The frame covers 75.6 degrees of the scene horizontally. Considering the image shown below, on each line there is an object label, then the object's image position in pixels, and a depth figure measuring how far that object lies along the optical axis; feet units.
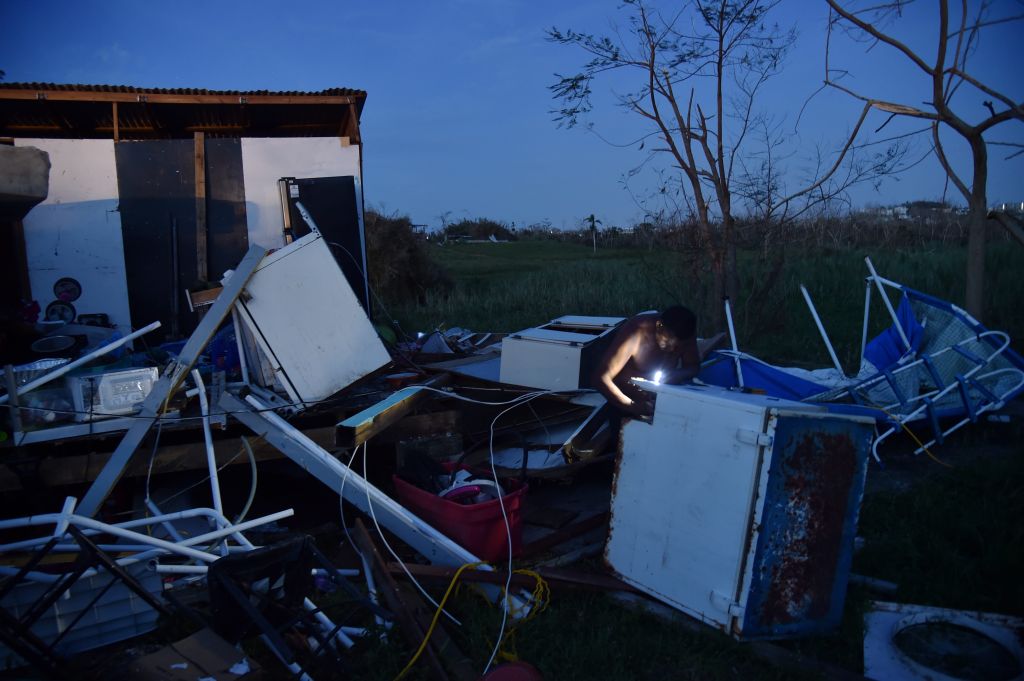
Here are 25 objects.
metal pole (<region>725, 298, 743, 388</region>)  20.25
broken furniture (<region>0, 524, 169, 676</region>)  9.51
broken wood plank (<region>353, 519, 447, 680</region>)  10.53
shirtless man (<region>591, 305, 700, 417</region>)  15.47
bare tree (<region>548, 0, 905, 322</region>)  26.21
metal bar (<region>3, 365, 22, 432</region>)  13.92
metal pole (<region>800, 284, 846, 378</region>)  21.14
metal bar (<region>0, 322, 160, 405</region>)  14.34
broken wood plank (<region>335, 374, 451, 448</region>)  14.32
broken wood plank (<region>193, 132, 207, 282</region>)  29.07
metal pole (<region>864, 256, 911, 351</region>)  19.71
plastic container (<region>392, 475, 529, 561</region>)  13.28
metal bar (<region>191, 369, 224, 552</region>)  13.19
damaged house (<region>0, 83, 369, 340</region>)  27.81
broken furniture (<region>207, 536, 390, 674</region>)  9.27
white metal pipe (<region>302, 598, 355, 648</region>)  11.08
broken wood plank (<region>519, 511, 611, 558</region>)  13.97
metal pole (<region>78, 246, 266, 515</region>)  13.88
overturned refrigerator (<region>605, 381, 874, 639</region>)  10.27
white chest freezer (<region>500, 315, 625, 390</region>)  18.42
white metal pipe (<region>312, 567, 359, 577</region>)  13.44
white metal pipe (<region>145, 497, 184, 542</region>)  12.60
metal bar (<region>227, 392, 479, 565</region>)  13.21
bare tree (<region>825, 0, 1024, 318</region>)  18.02
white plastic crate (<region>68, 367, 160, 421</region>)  15.10
